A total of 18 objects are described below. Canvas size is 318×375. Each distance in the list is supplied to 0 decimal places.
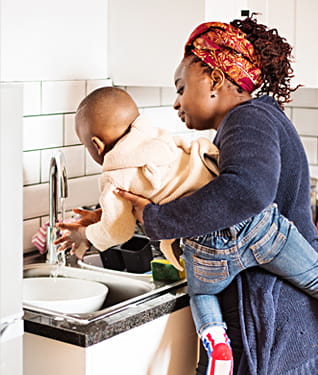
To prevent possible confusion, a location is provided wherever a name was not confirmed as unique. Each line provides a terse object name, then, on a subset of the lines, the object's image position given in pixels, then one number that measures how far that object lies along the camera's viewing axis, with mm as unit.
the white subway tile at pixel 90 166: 2501
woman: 1694
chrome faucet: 2057
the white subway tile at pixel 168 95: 2770
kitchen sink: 1987
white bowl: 2102
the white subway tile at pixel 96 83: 2445
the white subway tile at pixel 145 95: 2643
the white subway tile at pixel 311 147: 3115
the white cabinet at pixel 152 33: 2314
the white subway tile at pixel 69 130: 2391
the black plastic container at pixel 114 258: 2227
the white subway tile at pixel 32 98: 2219
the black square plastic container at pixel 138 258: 2178
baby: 1731
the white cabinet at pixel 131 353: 1685
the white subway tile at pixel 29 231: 2285
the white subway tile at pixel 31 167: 2266
